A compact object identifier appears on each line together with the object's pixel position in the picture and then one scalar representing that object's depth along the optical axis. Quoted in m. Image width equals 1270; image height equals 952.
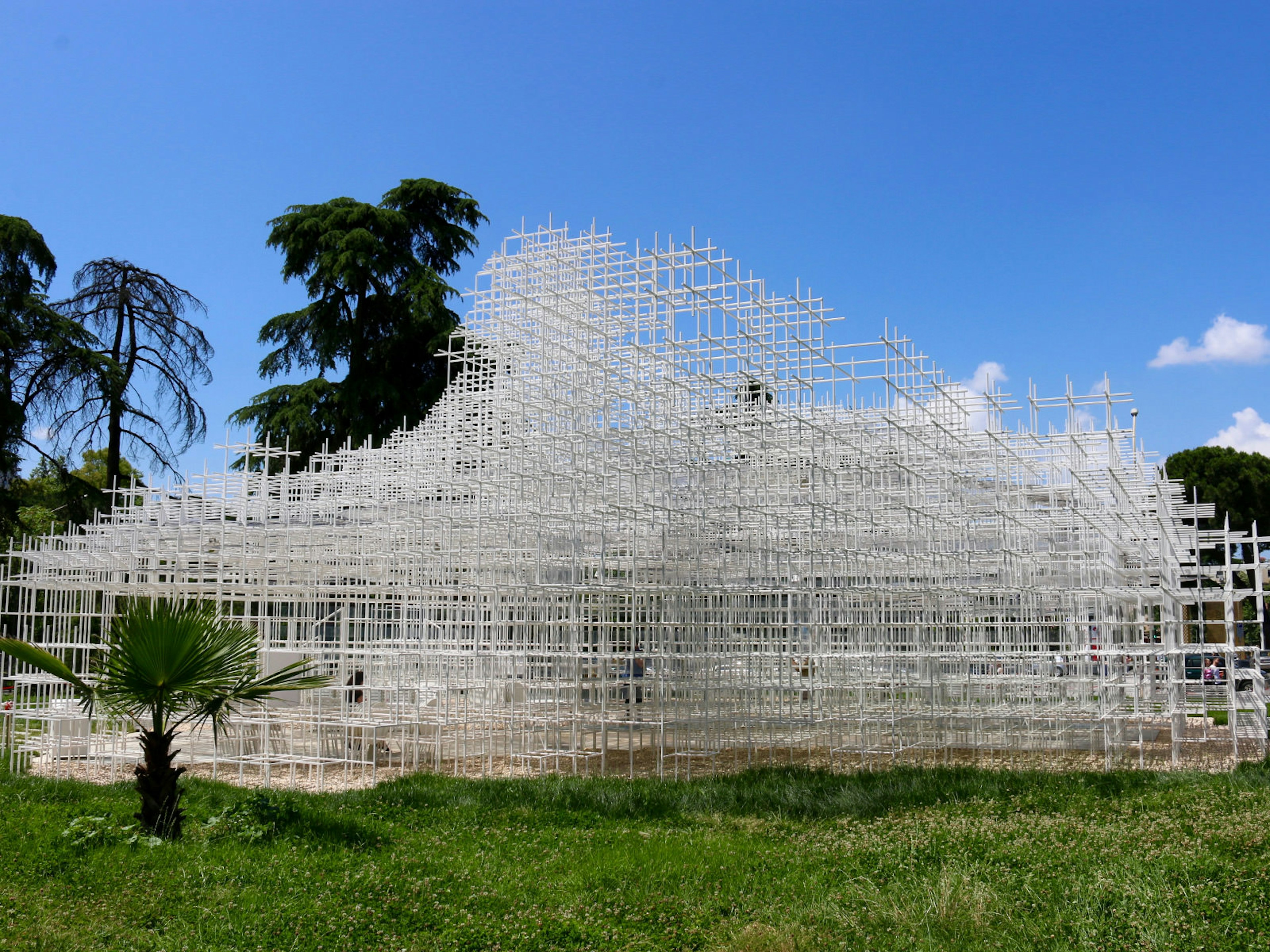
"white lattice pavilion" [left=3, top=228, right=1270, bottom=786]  15.12
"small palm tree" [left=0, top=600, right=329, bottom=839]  9.41
